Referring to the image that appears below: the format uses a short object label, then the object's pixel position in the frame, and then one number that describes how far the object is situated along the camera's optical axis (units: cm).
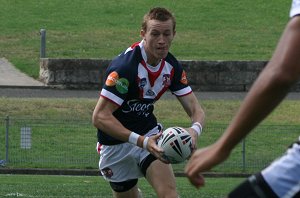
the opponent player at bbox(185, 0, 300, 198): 844
